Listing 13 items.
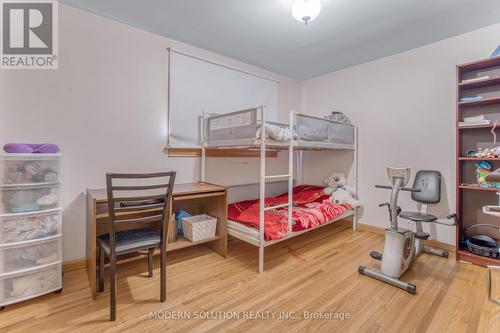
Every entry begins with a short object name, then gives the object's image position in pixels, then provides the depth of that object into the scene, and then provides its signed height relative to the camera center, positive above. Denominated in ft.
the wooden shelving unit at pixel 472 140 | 7.70 +0.98
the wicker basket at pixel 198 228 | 7.79 -2.14
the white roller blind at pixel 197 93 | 8.98 +3.06
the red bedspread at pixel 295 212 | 7.88 -1.85
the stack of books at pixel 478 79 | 7.45 +2.85
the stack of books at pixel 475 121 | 7.54 +1.51
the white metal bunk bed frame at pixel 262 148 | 7.11 +0.60
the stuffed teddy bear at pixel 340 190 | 10.87 -1.20
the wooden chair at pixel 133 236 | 4.93 -1.74
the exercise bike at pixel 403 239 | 6.63 -2.21
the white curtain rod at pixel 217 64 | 8.85 +4.37
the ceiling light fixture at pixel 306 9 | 5.90 +4.02
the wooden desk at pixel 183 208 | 5.89 -1.59
